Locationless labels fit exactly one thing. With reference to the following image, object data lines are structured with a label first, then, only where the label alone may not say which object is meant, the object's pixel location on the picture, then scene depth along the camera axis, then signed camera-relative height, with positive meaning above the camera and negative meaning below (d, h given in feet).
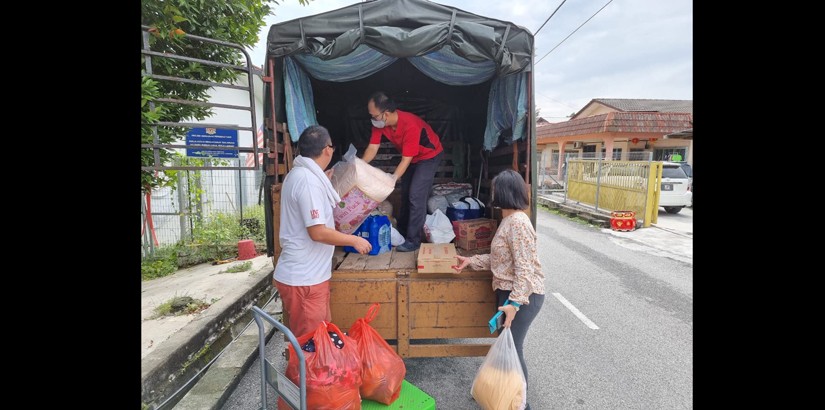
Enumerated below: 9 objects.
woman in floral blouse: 8.00 -1.44
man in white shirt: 8.23 -0.97
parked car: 37.93 +0.37
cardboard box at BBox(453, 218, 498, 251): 11.56 -1.18
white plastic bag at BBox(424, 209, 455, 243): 11.95 -1.06
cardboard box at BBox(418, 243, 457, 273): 9.15 -1.60
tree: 12.55 +5.83
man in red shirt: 11.93 +1.54
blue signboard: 16.19 +2.55
